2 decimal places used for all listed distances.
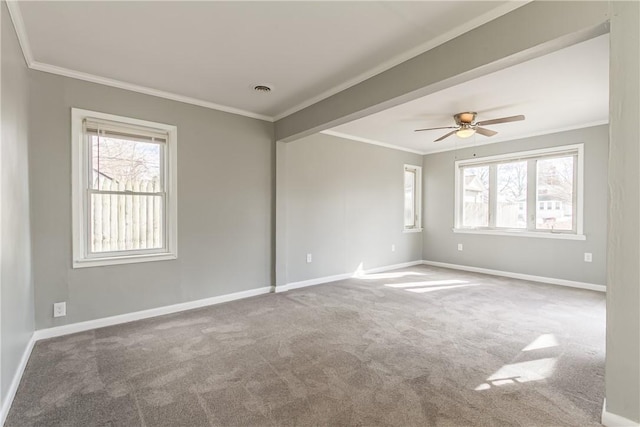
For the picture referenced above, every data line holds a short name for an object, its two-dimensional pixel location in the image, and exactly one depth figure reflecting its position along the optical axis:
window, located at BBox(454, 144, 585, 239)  4.93
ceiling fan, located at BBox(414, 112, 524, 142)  3.99
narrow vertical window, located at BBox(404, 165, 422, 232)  6.77
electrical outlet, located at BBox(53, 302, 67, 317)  2.91
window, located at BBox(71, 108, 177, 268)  3.07
